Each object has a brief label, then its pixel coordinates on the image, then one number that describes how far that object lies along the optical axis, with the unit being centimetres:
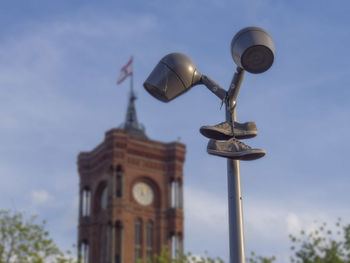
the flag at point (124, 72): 7212
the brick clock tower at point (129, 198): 6175
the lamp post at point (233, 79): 561
